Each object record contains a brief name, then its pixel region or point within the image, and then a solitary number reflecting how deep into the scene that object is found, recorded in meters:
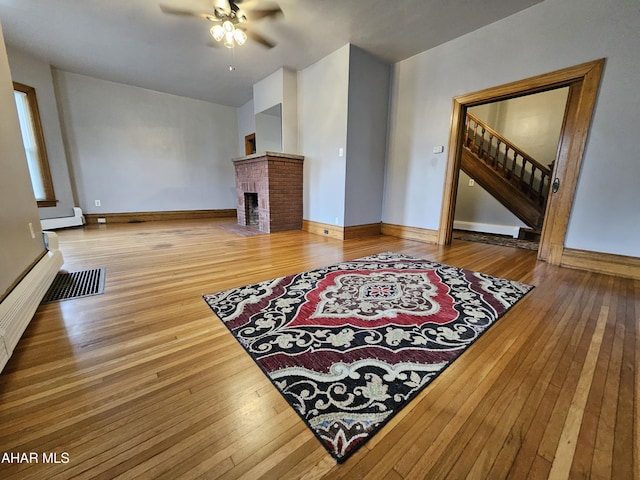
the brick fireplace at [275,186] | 4.21
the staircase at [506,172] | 4.44
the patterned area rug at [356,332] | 0.93
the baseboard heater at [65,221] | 4.18
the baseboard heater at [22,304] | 1.11
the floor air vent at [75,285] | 1.80
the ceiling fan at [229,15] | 2.59
